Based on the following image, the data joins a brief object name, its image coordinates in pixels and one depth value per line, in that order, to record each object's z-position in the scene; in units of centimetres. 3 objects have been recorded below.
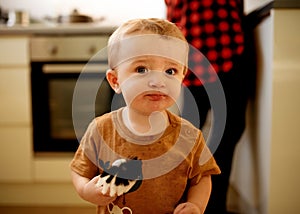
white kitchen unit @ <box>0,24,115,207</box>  165
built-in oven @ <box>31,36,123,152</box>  164
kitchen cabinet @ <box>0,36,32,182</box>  165
